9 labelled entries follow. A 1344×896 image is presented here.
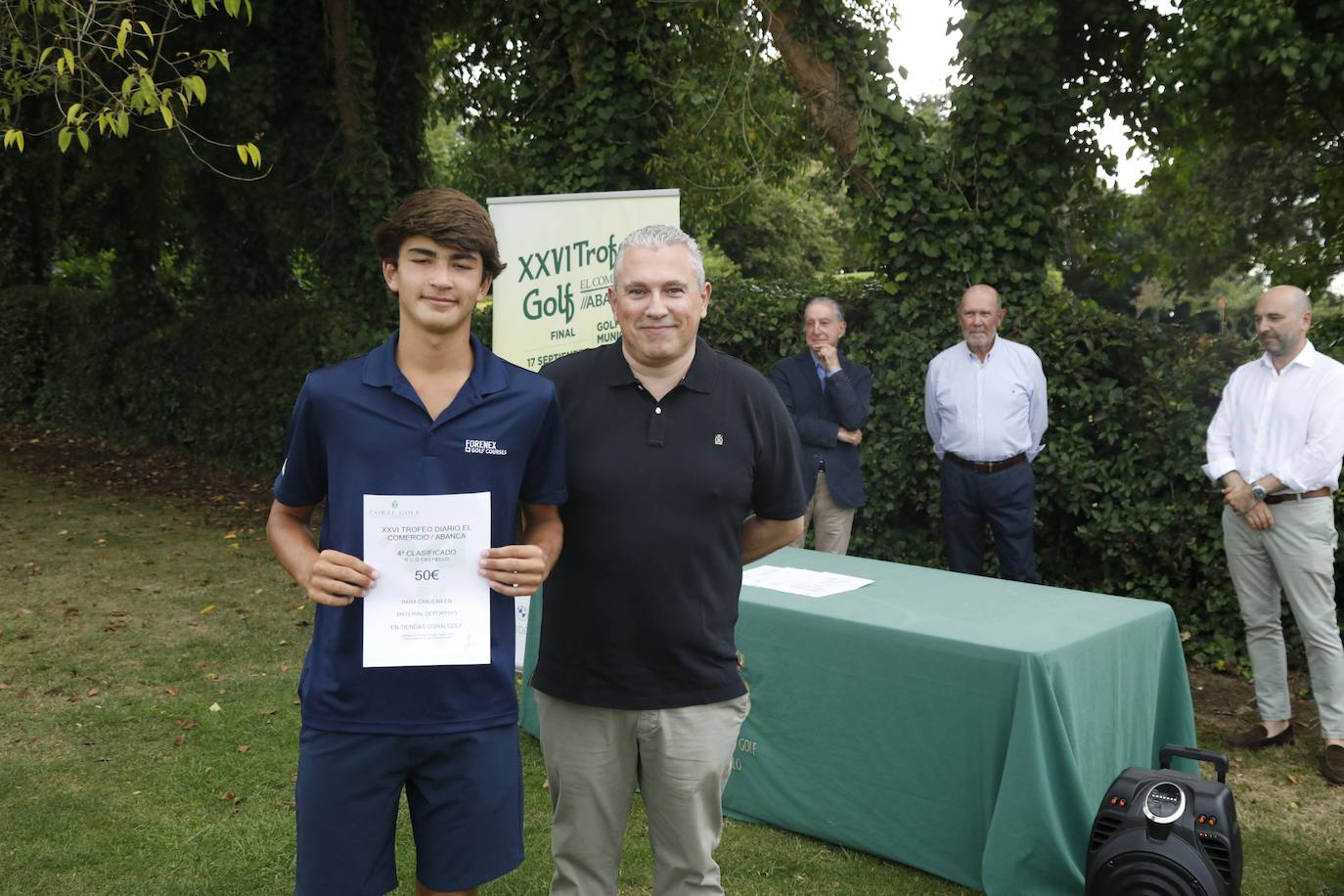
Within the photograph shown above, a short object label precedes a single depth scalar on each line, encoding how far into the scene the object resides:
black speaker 3.34
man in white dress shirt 5.25
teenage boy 2.41
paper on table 4.60
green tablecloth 3.76
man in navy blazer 6.68
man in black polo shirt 2.76
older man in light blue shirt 6.47
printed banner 6.19
